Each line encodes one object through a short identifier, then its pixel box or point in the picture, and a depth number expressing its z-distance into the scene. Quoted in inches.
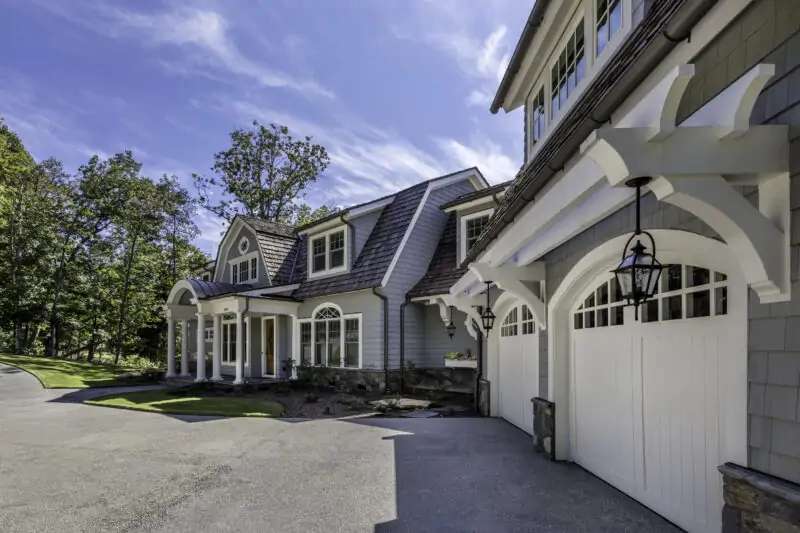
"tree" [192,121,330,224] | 1123.3
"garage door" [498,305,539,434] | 314.5
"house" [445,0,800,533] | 100.1
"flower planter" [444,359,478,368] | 468.8
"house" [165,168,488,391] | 557.9
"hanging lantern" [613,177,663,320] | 121.8
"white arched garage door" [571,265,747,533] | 138.7
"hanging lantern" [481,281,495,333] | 363.3
